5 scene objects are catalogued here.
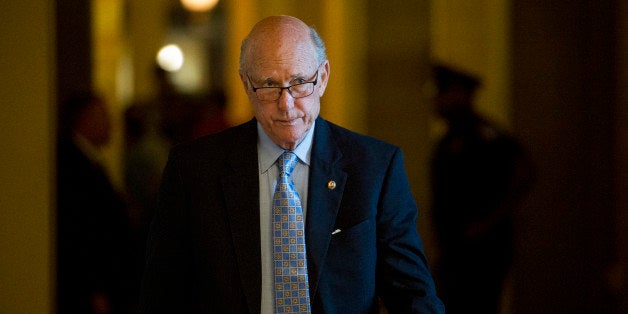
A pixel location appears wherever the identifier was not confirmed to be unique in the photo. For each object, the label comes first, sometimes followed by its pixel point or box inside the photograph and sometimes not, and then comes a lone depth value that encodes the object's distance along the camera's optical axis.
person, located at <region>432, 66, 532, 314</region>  9.48
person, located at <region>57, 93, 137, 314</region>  8.76
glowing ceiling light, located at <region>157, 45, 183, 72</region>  22.58
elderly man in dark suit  3.69
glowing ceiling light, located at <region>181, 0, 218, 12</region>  20.48
